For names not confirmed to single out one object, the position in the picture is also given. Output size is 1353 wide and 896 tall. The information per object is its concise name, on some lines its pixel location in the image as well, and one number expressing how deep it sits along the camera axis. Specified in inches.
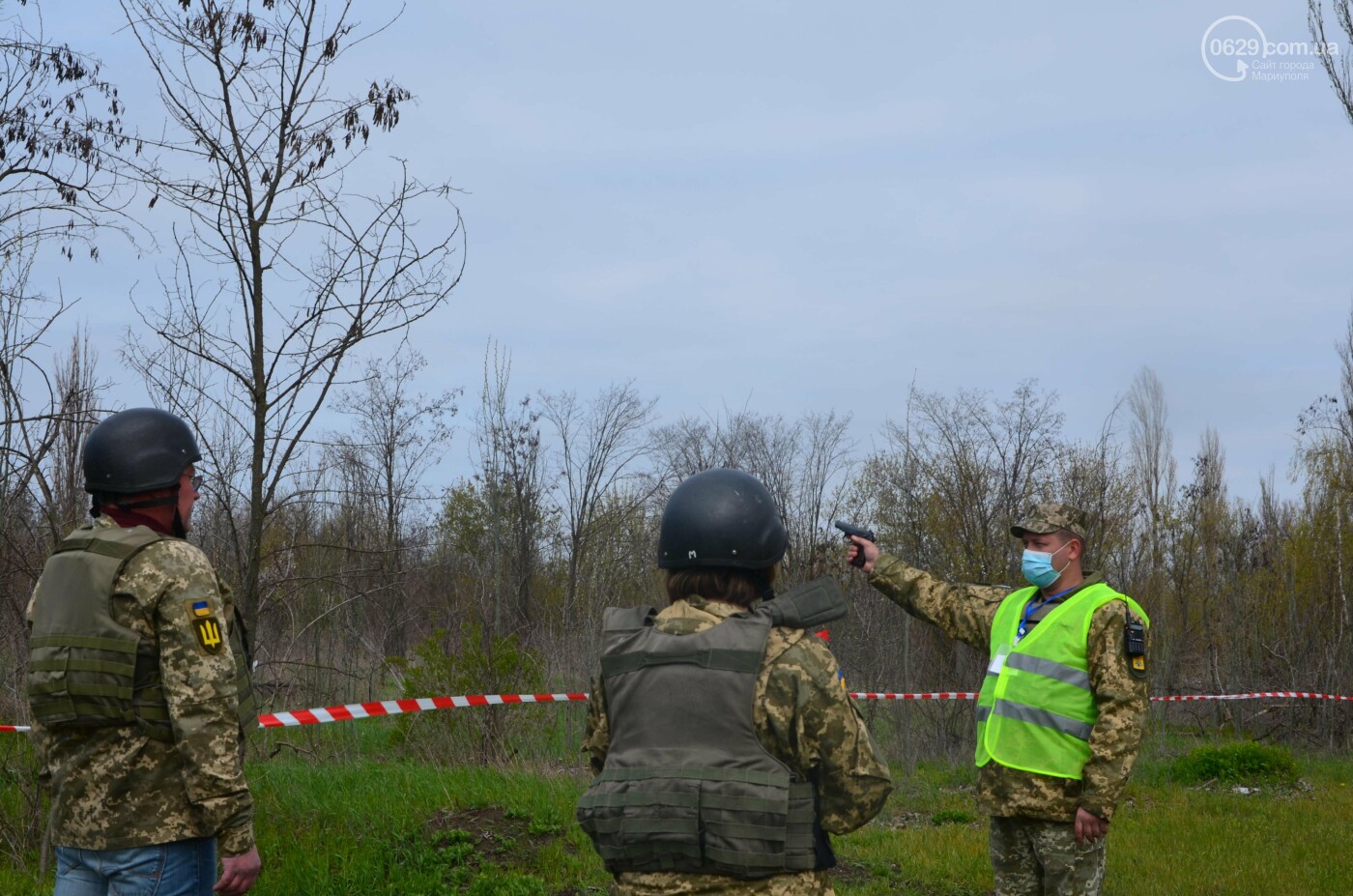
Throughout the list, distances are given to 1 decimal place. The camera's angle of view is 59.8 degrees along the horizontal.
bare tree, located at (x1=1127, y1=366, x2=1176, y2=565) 1307.8
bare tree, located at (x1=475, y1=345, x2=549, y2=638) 478.0
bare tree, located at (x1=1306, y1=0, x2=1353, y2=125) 614.2
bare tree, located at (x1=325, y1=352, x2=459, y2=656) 298.0
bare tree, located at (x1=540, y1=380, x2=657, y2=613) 757.1
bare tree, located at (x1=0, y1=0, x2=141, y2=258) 267.7
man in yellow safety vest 189.8
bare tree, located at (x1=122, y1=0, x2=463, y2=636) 265.3
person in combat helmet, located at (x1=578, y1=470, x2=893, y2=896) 112.8
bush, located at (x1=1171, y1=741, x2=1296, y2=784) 507.5
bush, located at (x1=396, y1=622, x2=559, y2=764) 395.9
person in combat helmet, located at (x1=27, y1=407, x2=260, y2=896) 136.1
